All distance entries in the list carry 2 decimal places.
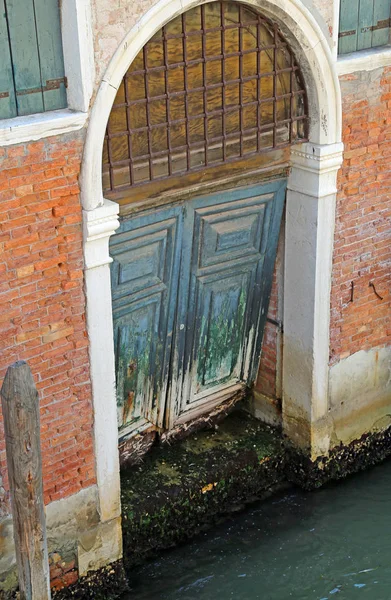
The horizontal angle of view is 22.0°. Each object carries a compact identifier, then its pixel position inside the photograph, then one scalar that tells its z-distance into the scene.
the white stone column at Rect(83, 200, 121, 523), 4.91
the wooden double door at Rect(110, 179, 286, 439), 5.69
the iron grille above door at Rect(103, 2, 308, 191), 4.99
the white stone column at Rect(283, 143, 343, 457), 5.96
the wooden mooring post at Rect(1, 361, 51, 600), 4.10
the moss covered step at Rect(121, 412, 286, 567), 6.07
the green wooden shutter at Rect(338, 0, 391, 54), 5.76
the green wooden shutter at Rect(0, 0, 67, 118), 4.39
